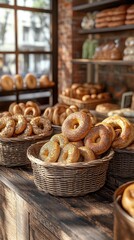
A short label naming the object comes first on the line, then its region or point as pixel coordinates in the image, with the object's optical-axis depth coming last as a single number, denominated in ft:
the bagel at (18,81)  13.88
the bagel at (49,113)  6.76
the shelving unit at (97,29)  12.45
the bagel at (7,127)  5.53
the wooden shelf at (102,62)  12.21
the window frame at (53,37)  14.25
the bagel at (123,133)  4.92
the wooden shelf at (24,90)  13.45
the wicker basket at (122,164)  4.94
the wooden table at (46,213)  3.76
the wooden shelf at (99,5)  12.71
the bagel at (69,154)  4.35
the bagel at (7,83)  13.47
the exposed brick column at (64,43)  15.12
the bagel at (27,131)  5.70
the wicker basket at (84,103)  13.02
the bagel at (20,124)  5.63
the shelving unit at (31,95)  13.99
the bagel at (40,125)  5.84
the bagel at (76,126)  4.80
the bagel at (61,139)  4.69
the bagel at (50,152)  4.47
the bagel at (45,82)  14.83
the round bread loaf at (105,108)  12.03
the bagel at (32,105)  7.15
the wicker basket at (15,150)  5.52
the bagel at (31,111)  6.93
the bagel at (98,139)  4.65
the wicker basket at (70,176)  4.30
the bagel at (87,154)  4.50
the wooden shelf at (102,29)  12.03
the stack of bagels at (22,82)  13.53
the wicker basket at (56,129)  6.25
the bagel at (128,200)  3.07
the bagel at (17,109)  6.93
